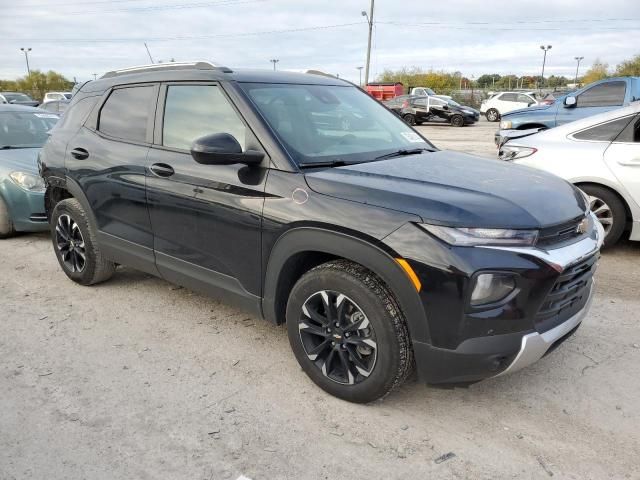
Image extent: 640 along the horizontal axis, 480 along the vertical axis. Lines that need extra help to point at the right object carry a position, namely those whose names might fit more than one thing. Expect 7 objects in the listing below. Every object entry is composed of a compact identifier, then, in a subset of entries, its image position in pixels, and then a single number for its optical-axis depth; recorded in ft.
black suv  8.20
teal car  20.30
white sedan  17.35
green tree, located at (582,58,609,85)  230.68
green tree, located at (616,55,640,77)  171.73
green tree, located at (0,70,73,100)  231.71
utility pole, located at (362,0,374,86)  120.78
